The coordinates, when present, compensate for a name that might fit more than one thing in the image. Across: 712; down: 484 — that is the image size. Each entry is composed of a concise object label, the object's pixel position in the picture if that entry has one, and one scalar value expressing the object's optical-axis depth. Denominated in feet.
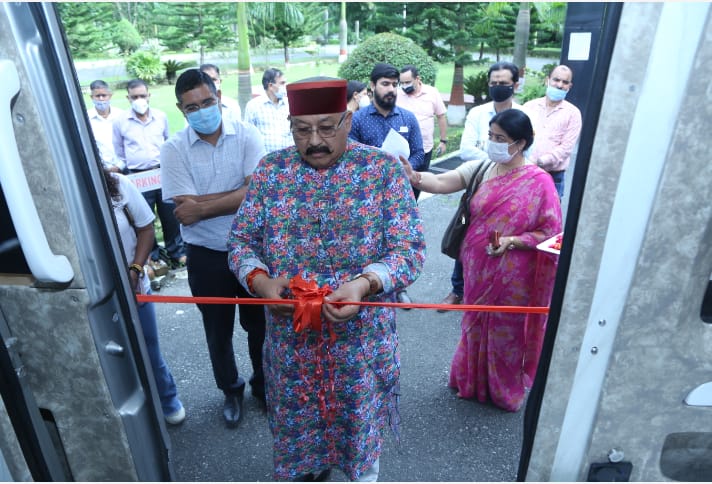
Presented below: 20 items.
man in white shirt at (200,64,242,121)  17.57
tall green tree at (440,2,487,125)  47.19
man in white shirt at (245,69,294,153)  18.62
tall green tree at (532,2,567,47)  46.06
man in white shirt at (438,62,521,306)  13.84
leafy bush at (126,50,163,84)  53.72
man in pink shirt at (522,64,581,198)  15.67
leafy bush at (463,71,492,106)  45.36
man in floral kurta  5.81
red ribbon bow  5.55
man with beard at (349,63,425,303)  14.33
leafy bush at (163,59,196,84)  55.16
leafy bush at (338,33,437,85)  35.70
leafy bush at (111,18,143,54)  59.26
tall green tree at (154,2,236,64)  59.72
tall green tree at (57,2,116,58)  55.16
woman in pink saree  9.01
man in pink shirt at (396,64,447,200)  18.49
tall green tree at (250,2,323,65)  50.37
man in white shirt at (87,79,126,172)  17.46
